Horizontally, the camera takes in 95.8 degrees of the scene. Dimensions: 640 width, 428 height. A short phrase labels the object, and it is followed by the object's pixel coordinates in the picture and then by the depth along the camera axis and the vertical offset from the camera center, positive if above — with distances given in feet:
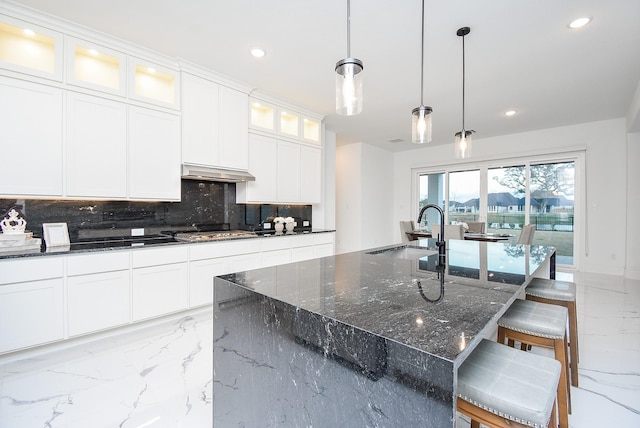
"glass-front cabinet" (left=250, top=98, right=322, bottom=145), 13.62 +4.61
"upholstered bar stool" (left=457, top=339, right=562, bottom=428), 2.67 -1.75
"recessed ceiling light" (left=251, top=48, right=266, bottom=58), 9.70 +5.46
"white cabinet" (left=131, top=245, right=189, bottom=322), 8.75 -2.18
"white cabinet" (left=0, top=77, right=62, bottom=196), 7.52 +2.04
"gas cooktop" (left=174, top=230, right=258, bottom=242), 10.44 -0.89
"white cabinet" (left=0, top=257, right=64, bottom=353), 6.84 -2.19
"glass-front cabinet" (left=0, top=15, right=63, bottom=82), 7.74 +4.75
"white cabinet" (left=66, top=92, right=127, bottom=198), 8.46 +2.02
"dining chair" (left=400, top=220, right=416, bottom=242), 17.29 -1.02
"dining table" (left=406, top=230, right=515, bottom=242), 14.07 -1.27
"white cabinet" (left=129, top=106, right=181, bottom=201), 9.57 +2.01
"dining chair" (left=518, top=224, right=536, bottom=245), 14.12 -1.12
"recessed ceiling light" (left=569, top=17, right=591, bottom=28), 8.07 +5.38
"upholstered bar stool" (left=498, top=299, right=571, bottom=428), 4.58 -1.96
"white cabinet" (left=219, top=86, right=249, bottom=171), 11.69 +3.49
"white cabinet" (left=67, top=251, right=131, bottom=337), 7.71 -2.19
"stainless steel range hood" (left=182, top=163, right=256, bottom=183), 10.61 +1.51
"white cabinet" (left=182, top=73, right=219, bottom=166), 10.68 +3.51
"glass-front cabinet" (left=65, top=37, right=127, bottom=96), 8.42 +4.71
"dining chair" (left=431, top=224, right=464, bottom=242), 13.93 -0.96
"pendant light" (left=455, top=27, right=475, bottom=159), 10.13 +2.43
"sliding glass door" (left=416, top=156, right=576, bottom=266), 18.79 +1.06
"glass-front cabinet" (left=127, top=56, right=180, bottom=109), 9.55 +4.71
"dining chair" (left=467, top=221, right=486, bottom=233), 17.60 -0.92
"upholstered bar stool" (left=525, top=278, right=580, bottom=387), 6.21 -1.94
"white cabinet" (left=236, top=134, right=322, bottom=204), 13.07 +1.96
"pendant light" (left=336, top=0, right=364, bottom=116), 5.51 +2.47
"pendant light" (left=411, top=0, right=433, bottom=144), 7.76 +2.43
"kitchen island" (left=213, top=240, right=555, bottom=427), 2.31 -1.19
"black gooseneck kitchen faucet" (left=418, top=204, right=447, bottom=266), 6.37 -0.70
